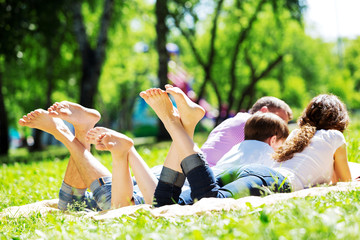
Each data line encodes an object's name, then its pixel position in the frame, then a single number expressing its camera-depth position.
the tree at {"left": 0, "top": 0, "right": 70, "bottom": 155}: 11.88
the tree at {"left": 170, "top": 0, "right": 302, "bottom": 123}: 13.81
